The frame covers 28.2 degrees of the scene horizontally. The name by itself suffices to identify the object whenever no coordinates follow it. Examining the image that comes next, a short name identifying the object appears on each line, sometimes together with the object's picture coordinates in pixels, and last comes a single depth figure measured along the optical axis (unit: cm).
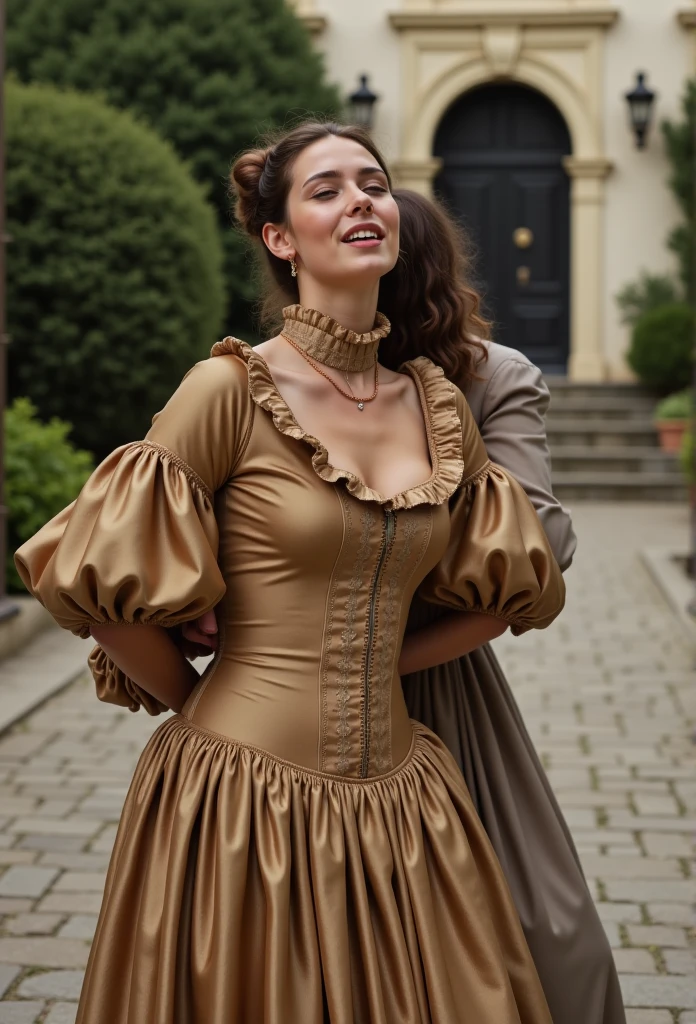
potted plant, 1384
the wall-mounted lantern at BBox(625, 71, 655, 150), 1516
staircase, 1364
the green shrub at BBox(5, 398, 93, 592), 776
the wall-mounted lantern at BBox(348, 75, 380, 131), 1539
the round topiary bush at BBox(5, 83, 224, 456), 1002
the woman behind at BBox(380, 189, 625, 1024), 246
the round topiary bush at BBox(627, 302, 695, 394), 1452
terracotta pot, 1388
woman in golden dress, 203
